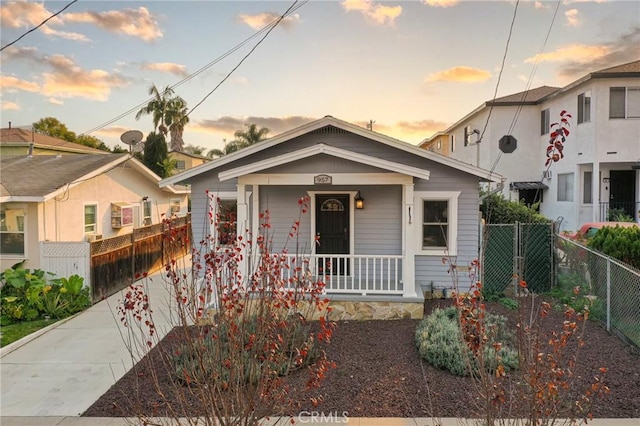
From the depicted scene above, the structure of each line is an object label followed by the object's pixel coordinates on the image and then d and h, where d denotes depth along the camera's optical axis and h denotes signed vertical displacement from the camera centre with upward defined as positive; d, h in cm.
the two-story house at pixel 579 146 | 1576 +245
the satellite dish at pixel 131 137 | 1295 +216
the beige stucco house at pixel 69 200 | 1054 +18
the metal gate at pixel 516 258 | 1005 -134
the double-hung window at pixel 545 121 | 1977 +395
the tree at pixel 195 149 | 5141 +702
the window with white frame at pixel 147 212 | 1633 -25
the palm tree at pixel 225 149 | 3878 +551
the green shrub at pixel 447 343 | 566 -207
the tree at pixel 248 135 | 3797 +639
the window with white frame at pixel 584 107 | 1647 +387
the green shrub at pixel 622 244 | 823 -84
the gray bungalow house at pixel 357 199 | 885 +12
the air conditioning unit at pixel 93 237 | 1265 -95
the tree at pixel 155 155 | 2489 +303
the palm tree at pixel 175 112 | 3350 +756
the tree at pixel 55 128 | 4188 +799
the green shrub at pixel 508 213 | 1114 -27
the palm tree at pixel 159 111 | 3249 +748
